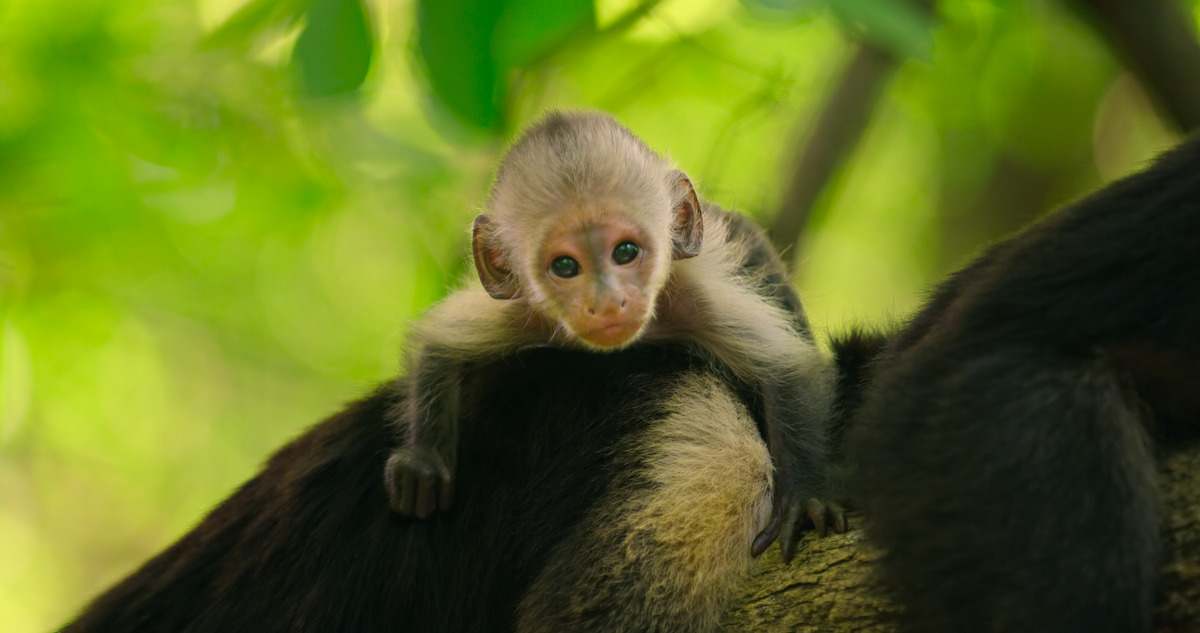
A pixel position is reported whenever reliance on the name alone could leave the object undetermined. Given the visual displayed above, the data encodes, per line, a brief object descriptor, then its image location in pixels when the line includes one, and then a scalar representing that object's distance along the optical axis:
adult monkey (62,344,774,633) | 5.76
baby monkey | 6.76
